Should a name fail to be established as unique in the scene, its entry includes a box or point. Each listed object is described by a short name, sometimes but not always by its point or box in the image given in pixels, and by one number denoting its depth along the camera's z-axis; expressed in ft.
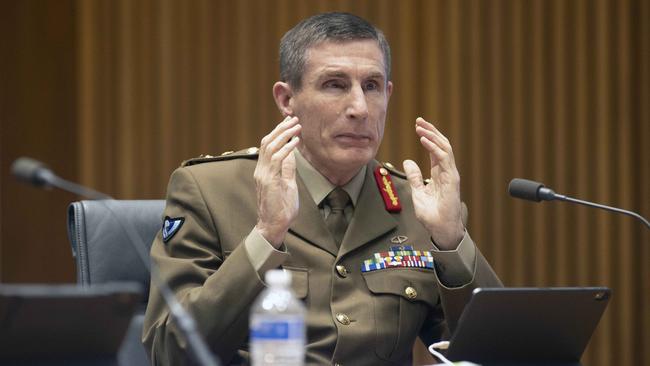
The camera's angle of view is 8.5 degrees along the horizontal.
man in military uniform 23.93
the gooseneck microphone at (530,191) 23.90
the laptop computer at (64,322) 22.05
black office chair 24.42
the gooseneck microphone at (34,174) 23.04
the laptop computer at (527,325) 22.93
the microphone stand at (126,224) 21.88
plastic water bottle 22.15
